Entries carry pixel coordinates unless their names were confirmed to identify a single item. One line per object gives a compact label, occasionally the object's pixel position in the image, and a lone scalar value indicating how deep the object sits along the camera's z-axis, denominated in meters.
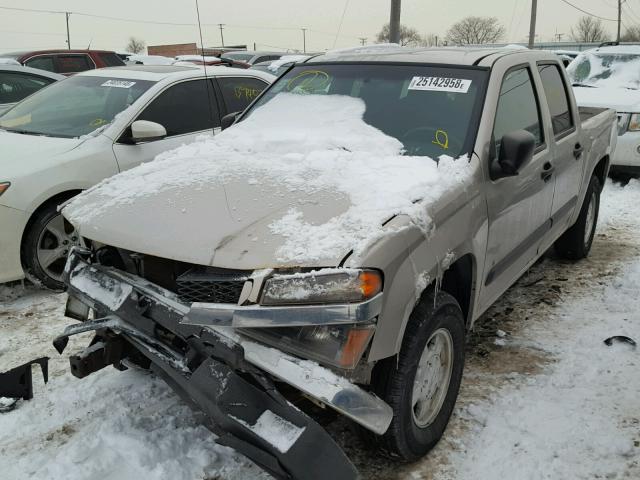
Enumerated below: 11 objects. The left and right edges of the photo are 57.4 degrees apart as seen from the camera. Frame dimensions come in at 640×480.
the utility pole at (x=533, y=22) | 29.87
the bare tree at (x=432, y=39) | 70.77
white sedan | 4.32
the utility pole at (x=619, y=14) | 58.06
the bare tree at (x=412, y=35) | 64.70
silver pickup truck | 2.13
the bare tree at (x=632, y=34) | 79.29
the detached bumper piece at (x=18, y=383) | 3.08
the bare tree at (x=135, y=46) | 81.56
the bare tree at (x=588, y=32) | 85.44
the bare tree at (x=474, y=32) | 80.62
